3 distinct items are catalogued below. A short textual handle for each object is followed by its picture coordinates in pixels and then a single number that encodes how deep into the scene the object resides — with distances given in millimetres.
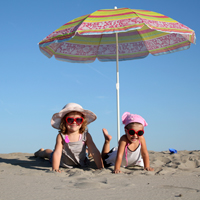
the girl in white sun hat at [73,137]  4277
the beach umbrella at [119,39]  4699
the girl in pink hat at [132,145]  3895
